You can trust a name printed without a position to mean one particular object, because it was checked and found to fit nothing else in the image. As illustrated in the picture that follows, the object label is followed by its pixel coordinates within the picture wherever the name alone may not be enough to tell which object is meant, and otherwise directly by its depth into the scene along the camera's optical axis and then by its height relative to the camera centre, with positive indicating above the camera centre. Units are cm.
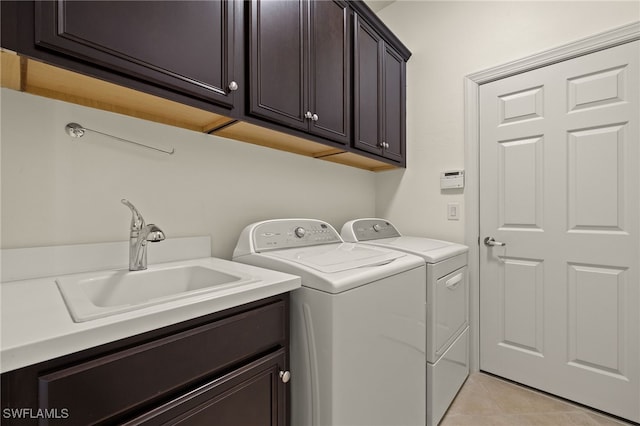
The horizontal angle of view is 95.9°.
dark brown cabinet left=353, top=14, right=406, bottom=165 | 180 +81
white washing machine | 97 -46
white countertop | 51 -23
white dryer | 146 -55
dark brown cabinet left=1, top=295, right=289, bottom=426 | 54 -38
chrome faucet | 107 -12
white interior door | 157 -12
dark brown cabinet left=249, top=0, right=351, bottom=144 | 123 +71
